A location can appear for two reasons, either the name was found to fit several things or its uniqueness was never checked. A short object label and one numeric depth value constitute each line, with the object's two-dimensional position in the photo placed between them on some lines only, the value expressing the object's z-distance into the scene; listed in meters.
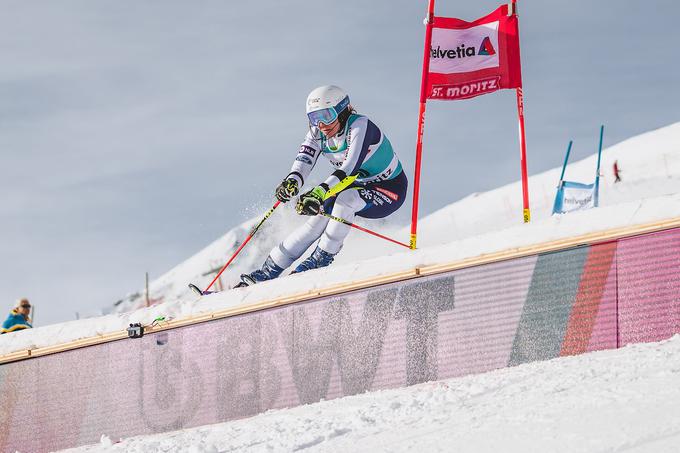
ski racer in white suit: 15.46
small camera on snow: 16.09
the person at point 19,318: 20.72
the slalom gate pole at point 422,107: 16.33
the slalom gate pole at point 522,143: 15.12
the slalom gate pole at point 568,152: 30.45
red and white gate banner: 15.96
